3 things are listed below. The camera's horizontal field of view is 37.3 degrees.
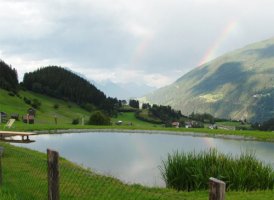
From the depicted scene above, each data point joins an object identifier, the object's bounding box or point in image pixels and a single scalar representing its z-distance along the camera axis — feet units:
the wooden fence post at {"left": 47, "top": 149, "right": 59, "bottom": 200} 32.78
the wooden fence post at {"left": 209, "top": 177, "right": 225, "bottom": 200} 19.29
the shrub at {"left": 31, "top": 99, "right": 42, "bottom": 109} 446.93
